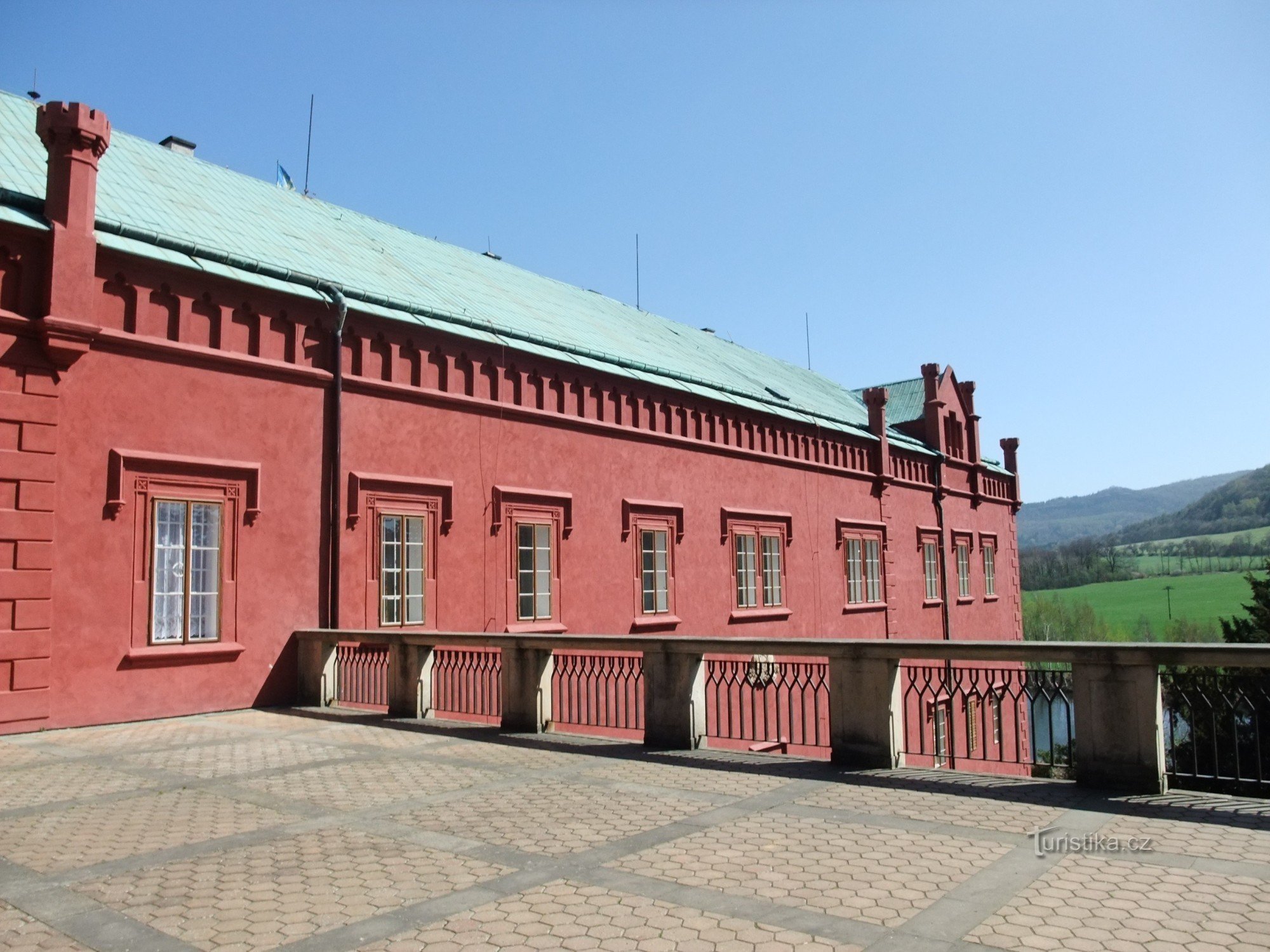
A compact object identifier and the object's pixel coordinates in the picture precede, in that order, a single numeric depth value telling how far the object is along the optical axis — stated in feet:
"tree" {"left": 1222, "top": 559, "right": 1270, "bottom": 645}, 118.83
